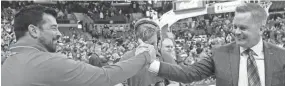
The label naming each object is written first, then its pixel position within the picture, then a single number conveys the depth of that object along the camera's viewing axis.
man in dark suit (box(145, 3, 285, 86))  2.41
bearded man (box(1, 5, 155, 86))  2.09
